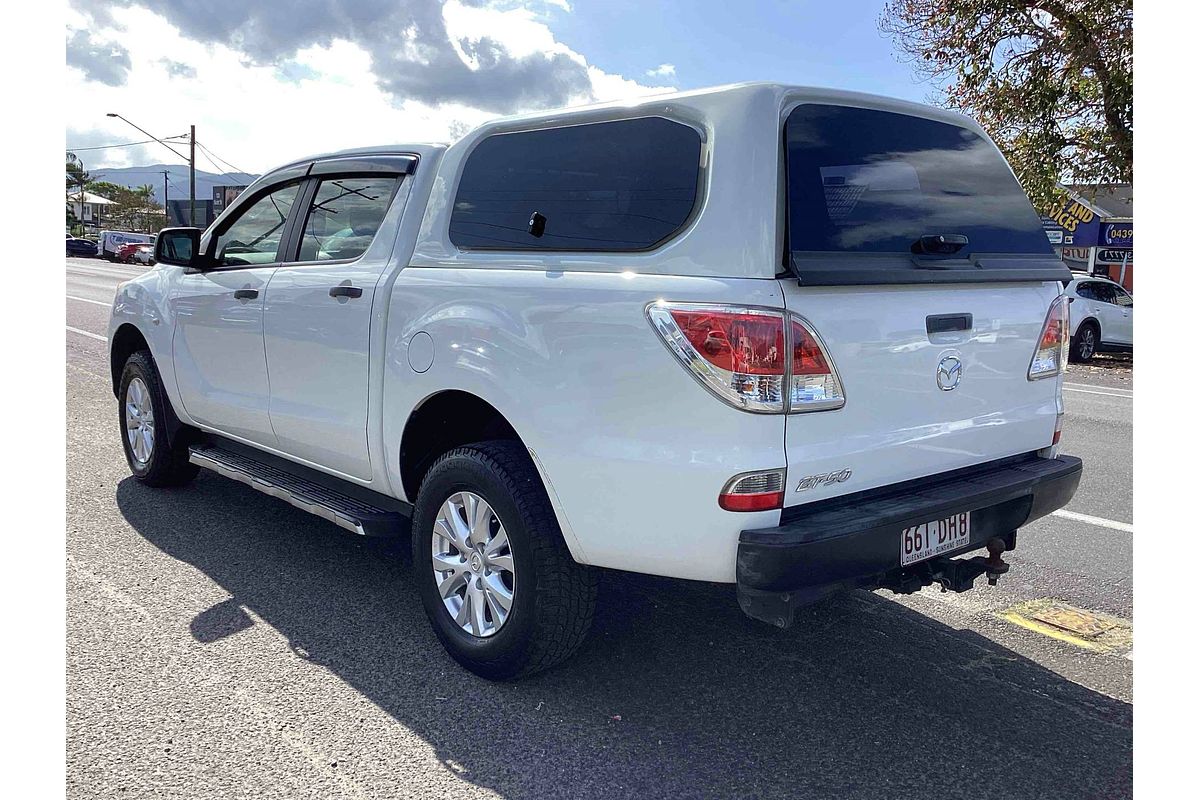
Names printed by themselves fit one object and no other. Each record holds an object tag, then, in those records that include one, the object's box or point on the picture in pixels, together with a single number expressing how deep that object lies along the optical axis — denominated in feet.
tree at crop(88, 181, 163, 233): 297.53
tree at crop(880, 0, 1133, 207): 53.72
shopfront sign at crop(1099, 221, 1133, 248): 88.65
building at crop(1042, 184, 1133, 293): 88.99
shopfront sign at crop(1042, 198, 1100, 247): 90.58
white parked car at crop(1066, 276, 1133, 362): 57.77
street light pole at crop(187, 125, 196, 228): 160.61
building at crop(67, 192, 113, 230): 287.28
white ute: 9.41
